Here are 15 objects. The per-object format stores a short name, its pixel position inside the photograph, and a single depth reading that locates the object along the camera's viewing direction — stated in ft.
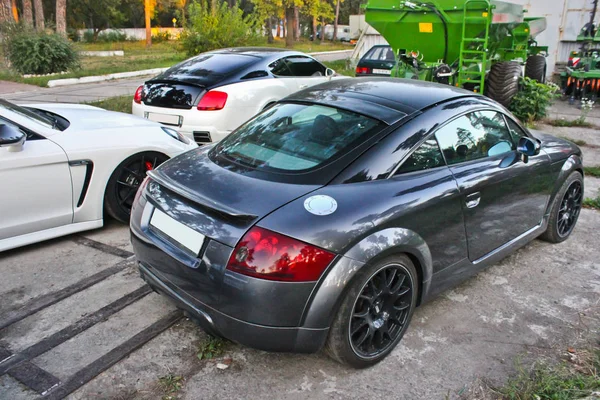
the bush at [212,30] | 49.57
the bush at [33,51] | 52.80
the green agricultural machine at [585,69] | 40.70
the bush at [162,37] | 150.00
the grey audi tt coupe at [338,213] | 8.19
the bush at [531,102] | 32.78
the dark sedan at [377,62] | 42.88
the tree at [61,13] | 72.20
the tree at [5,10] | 65.96
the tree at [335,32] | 179.26
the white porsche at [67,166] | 13.00
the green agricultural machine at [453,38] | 30.78
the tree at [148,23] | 125.08
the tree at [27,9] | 74.64
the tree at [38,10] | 83.19
